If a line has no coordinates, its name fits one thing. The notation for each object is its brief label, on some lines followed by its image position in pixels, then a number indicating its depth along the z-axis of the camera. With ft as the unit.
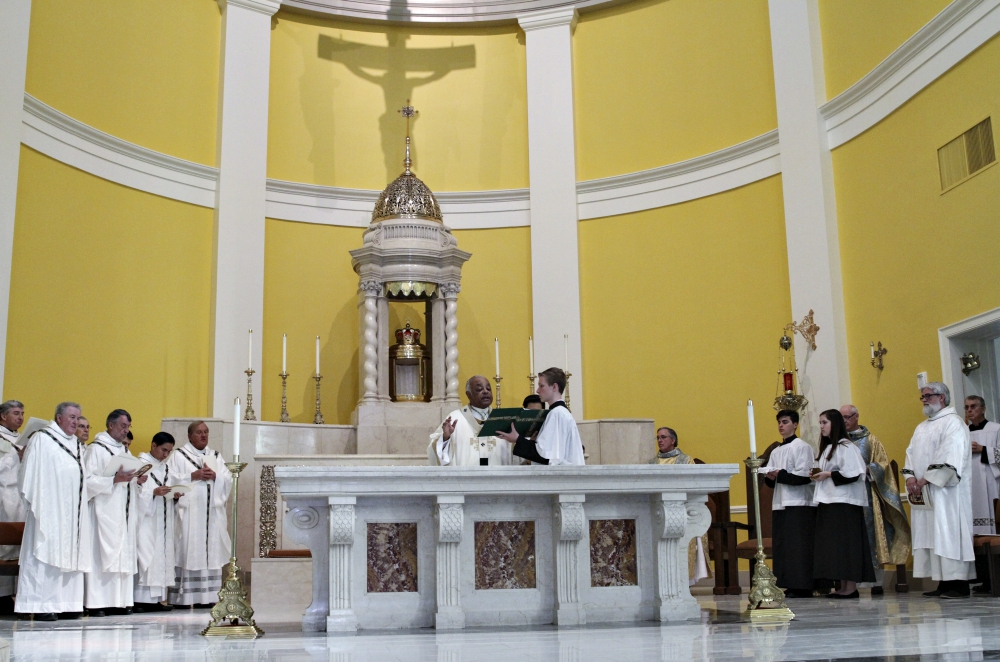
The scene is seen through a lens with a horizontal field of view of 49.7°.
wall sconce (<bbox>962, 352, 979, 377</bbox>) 31.12
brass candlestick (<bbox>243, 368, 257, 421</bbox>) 36.29
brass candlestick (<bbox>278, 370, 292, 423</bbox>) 37.78
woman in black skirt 27.25
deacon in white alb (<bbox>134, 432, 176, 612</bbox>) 29.89
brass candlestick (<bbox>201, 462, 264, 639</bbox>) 19.70
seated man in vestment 33.00
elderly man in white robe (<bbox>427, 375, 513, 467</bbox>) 23.65
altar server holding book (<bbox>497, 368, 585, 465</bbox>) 22.08
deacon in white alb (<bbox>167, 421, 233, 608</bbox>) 31.71
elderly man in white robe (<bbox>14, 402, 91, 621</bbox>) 26.05
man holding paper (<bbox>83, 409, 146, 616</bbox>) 27.66
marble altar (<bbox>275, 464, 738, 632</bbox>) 20.80
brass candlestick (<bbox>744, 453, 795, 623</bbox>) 21.09
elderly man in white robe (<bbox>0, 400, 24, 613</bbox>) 28.30
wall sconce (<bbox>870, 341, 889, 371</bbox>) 34.30
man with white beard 26.55
